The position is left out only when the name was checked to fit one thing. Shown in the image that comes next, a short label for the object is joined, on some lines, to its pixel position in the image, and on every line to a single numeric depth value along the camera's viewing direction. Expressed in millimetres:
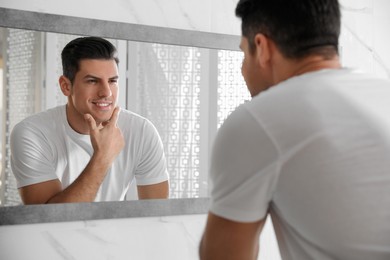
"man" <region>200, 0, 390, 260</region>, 822
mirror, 1477
